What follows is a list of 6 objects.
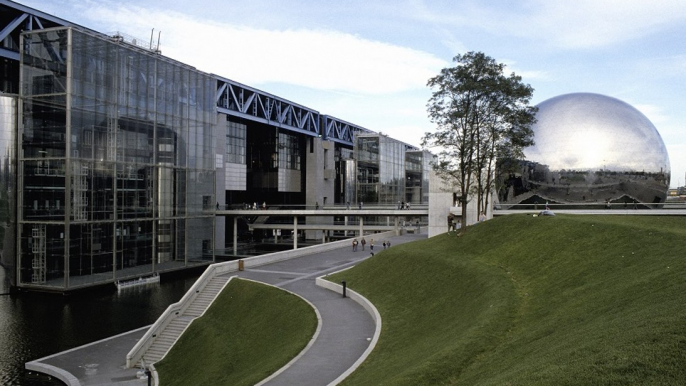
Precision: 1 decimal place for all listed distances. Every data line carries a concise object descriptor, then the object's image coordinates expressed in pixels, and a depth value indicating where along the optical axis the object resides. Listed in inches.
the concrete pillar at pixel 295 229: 2843.5
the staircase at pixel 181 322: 1234.0
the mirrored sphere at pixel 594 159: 1699.1
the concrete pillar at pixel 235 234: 2982.3
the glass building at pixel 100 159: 1883.6
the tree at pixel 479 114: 1403.8
